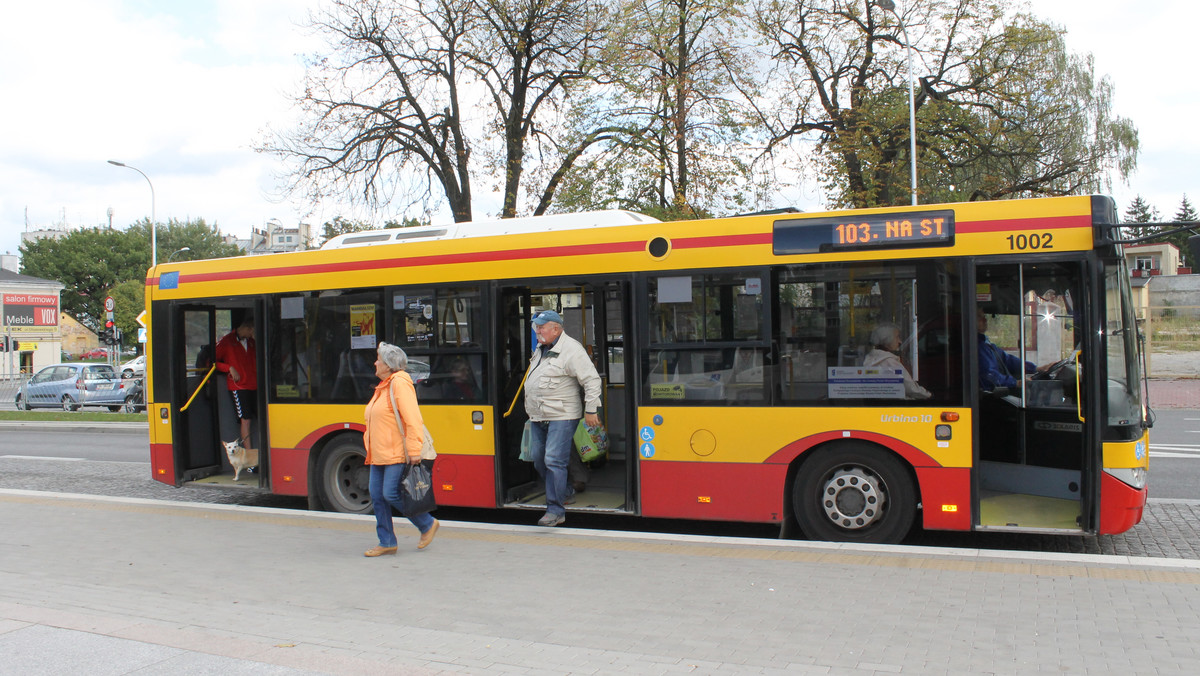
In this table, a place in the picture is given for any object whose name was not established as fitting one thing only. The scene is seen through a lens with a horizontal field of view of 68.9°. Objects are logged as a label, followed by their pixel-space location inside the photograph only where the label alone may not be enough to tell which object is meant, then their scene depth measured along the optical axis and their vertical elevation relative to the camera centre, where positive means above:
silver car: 27.92 -0.77
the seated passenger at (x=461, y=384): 7.93 -0.27
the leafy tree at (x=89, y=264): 81.44 +9.38
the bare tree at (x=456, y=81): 22.73 +7.35
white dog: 9.44 -1.05
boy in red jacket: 9.34 -0.08
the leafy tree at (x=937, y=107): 23.73 +6.60
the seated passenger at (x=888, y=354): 6.50 -0.08
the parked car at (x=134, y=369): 35.78 -0.28
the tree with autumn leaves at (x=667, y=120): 19.69 +5.21
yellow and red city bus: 6.28 -0.09
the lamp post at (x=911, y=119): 21.94 +5.73
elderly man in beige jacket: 7.25 -0.34
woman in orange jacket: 6.41 -0.59
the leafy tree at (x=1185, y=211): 85.17 +12.48
